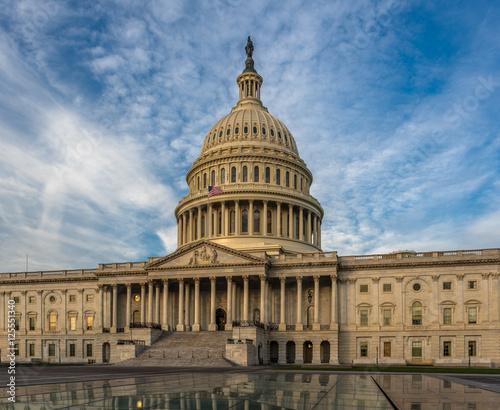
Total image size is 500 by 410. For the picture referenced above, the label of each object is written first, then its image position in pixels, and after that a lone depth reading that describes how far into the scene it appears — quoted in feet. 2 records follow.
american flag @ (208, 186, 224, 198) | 294.87
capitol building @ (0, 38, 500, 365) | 234.99
